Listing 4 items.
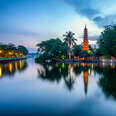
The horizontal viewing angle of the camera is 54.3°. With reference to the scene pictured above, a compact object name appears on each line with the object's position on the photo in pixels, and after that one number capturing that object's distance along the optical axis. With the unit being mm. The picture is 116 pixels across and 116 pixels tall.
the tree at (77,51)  46325
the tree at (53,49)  45875
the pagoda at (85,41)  71819
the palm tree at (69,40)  45844
